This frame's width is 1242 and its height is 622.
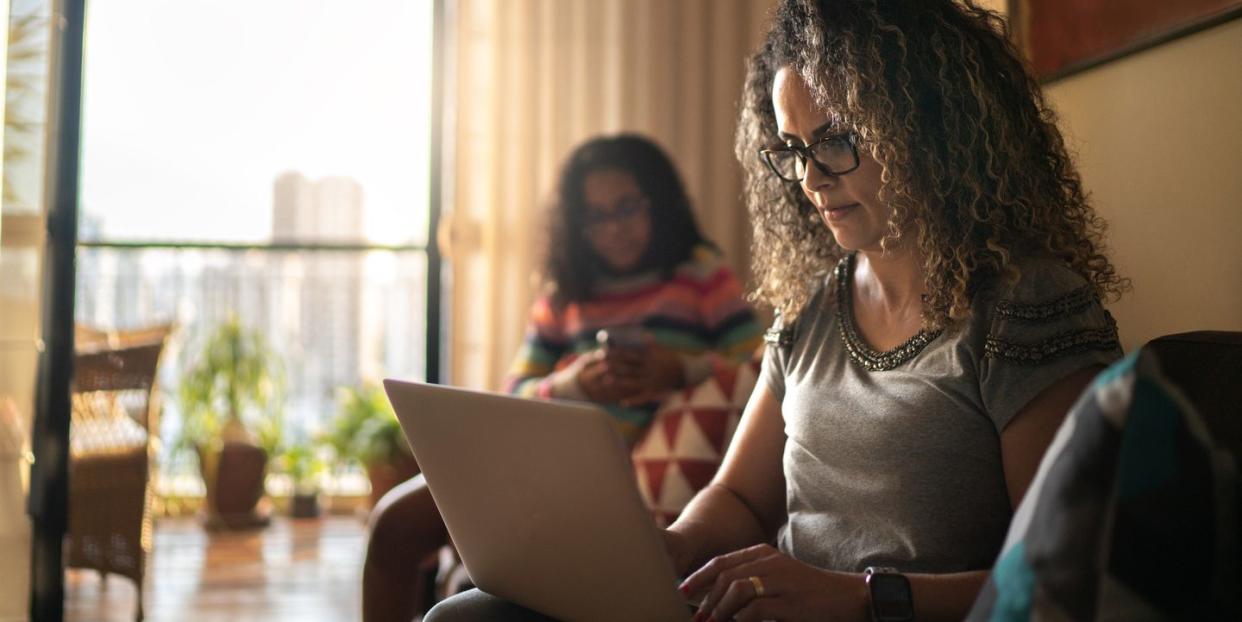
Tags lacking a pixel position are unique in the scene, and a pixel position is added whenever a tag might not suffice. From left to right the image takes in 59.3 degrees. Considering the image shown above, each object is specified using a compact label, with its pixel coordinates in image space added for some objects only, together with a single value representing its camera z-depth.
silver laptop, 0.92
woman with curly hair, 1.02
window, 5.02
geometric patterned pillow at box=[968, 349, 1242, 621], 0.64
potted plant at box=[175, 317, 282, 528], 4.45
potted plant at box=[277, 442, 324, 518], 4.71
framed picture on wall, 1.26
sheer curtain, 3.78
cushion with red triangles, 1.92
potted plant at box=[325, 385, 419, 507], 4.30
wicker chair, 2.95
